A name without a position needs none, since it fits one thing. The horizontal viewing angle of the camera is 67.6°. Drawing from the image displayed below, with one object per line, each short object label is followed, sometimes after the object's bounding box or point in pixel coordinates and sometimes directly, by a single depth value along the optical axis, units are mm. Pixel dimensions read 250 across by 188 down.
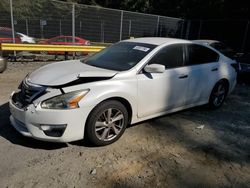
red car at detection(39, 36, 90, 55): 8969
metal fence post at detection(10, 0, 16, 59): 7375
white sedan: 2442
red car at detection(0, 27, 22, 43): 8003
